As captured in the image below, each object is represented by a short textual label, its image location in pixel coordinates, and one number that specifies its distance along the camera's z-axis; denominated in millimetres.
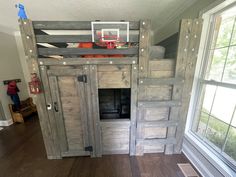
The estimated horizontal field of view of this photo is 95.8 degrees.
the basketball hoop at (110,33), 1373
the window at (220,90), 1280
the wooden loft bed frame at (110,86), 1407
